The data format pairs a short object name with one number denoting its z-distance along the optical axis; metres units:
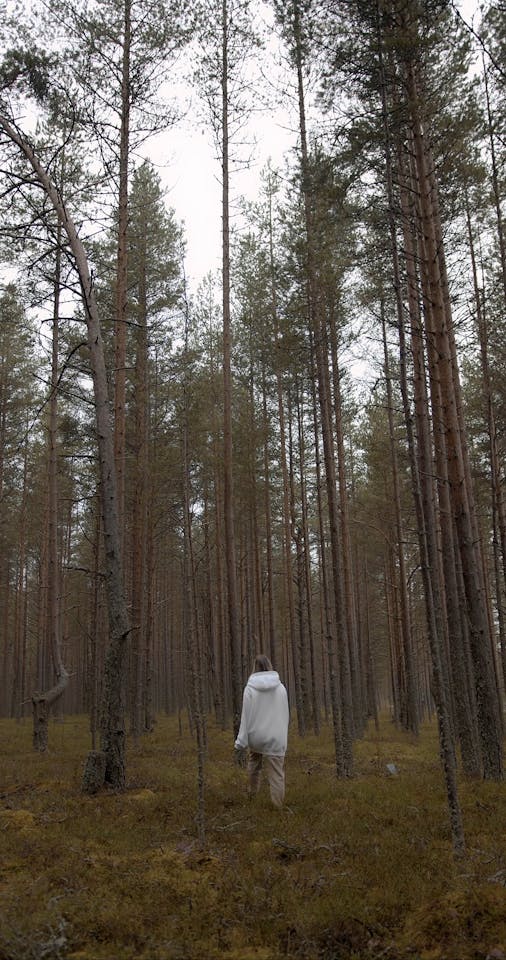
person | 7.48
